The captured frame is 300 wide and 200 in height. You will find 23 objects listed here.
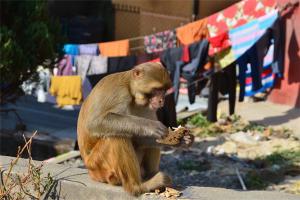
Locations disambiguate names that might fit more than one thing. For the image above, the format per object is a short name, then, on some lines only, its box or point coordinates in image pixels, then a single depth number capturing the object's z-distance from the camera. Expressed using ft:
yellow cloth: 35.24
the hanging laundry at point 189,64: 32.50
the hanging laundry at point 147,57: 35.65
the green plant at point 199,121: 33.65
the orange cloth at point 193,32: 35.32
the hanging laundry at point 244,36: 32.30
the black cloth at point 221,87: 33.40
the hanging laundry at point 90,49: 39.84
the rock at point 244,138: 29.43
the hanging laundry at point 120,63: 35.09
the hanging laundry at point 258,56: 32.40
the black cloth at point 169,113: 23.23
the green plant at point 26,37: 25.38
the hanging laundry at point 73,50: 39.34
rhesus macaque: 13.14
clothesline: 32.37
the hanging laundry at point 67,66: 37.78
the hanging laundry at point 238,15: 32.94
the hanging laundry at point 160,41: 36.68
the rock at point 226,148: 28.14
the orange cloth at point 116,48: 39.27
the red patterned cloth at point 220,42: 33.01
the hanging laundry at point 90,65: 36.04
